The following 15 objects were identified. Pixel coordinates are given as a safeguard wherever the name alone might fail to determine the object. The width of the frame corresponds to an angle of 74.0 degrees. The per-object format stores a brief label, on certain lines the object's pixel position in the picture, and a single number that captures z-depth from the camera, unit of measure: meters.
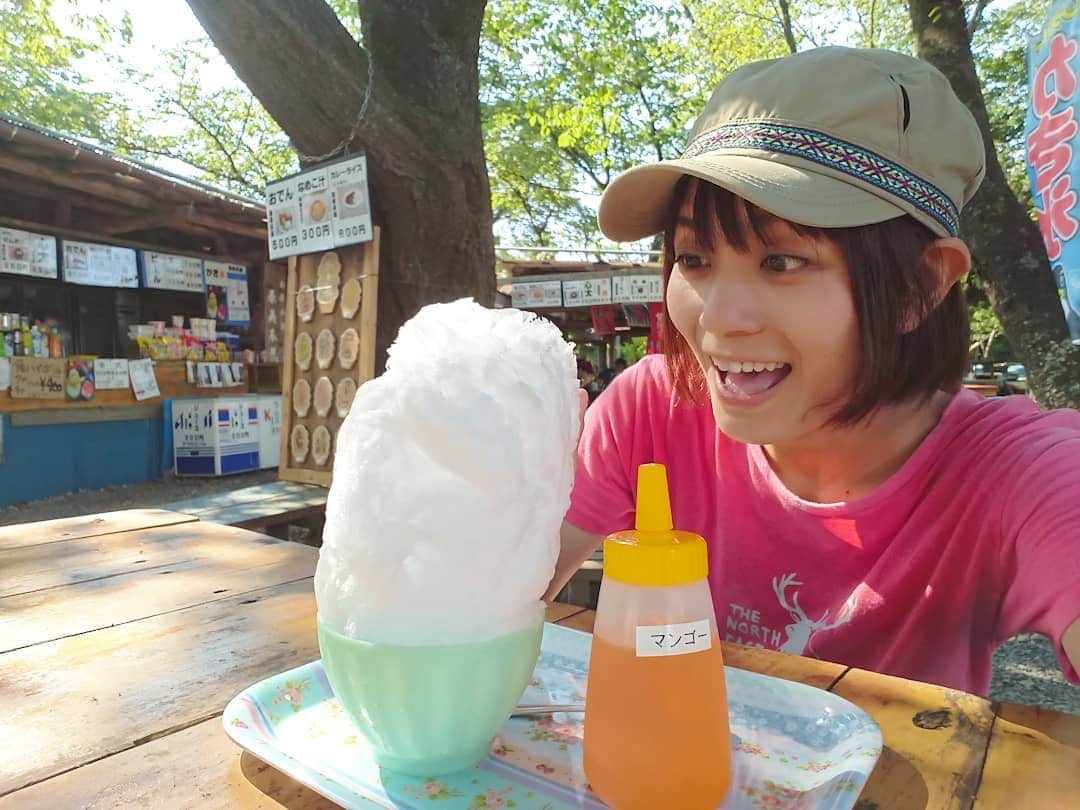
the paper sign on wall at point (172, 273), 7.43
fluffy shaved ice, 0.58
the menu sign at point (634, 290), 9.77
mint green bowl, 0.59
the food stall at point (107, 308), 6.20
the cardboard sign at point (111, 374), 6.75
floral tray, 0.64
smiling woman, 0.94
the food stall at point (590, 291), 10.02
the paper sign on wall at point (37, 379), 6.09
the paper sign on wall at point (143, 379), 7.04
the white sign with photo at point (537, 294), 10.41
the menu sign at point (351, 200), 3.34
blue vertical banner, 2.77
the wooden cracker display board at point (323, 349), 3.62
